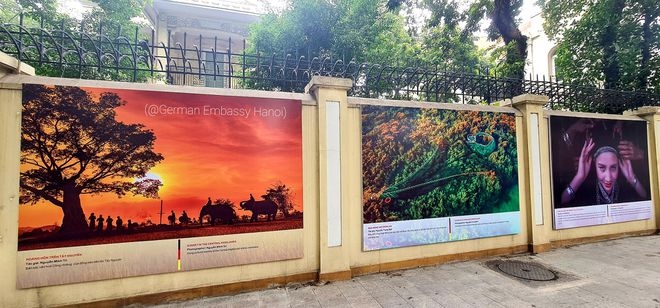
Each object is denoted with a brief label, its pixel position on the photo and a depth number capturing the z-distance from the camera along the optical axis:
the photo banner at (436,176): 4.54
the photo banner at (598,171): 5.81
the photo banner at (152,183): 3.35
